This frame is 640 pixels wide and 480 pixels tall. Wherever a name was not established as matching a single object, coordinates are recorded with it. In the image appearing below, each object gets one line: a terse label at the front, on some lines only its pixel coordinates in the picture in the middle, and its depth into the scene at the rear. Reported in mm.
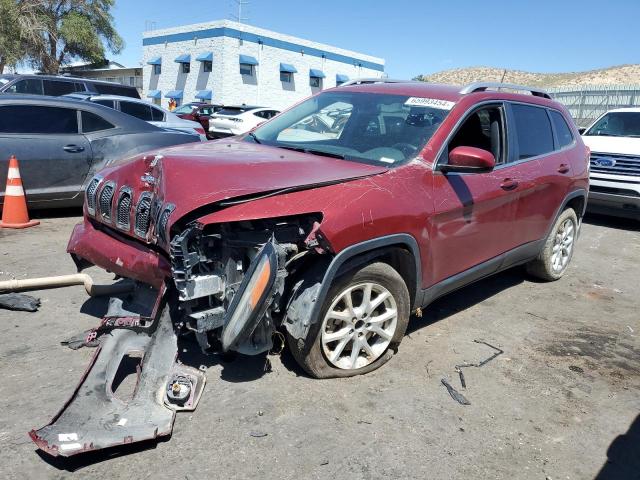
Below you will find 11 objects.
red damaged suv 2840
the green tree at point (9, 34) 32559
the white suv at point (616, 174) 8562
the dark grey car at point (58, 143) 6438
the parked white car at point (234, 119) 17438
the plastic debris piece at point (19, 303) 4164
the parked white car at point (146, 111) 9719
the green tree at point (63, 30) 33938
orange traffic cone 6234
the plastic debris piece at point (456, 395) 3289
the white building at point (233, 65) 33969
